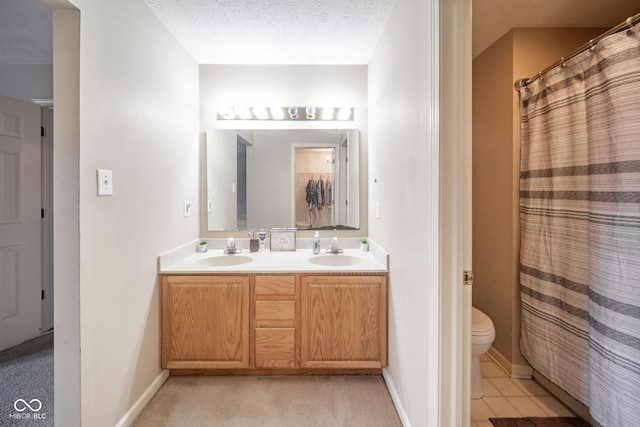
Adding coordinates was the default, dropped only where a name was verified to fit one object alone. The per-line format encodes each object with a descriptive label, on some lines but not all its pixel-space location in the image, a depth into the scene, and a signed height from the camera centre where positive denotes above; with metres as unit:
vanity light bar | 2.55 +0.86
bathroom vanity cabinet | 1.95 -0.73
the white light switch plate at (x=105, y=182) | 1.35 +0.15
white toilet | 1.75 -0.76
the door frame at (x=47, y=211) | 2.52 +0.03
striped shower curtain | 1.30 -0.08
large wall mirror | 2.58 +0.30
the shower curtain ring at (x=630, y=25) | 1.29 +0.82
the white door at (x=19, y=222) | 2.27 -0.06
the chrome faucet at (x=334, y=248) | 2.40 -0.28
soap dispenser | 2.43 -0.25
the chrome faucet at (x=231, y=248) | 2.40 -0.28
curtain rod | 1.30 +0.85
